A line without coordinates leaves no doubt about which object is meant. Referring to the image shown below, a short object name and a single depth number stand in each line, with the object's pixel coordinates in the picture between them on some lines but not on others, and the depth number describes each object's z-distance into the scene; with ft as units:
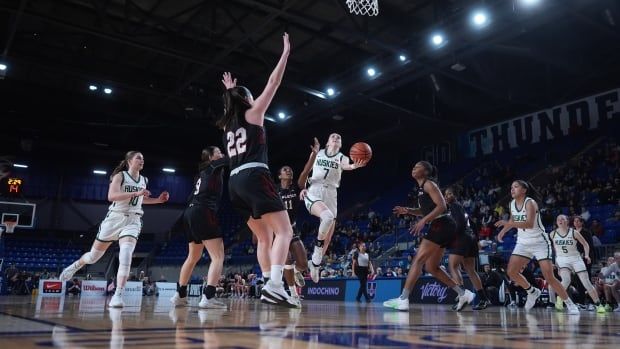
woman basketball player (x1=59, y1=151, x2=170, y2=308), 19.69
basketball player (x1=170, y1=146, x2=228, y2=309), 20.31
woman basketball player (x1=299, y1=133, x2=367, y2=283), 23.85
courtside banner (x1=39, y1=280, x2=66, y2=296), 61.16
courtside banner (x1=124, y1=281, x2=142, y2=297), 58.75
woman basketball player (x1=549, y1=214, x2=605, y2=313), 29.25
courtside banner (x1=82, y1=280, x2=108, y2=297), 61.36
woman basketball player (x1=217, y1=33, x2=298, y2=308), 14.07
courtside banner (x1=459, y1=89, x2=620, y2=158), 65.62
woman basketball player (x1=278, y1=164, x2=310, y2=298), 23.63
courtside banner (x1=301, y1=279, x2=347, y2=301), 49.32
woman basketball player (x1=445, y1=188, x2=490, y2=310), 25.05
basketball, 23.78
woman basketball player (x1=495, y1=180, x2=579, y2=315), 23.00
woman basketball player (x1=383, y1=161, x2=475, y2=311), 20.90
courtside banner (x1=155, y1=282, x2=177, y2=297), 64.20
